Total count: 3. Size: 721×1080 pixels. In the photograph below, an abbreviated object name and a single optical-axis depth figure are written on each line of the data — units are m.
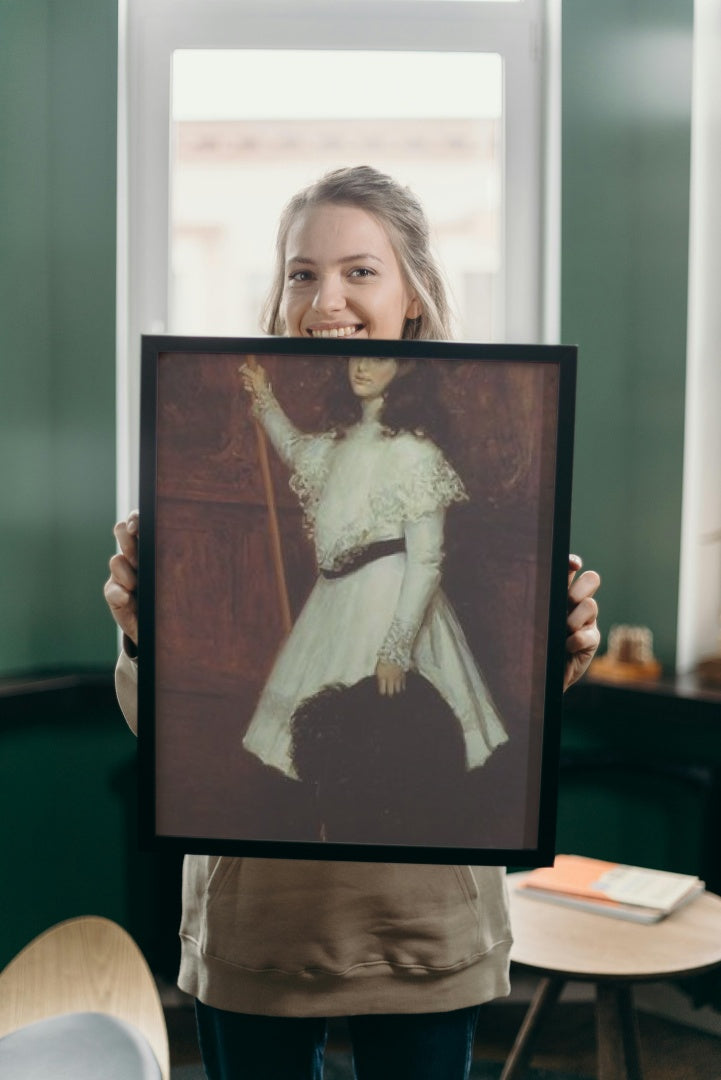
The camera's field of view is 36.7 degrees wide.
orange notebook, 1.91
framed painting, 0.97
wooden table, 1.70
